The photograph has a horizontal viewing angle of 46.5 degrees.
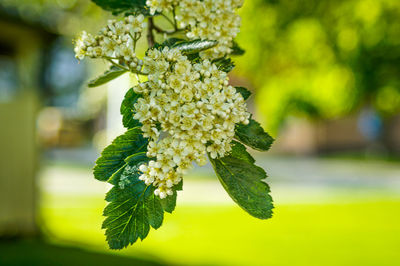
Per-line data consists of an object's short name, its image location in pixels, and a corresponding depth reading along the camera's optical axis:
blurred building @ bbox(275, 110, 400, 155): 21.31
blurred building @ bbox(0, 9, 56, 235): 6.11
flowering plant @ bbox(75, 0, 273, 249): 0.90
